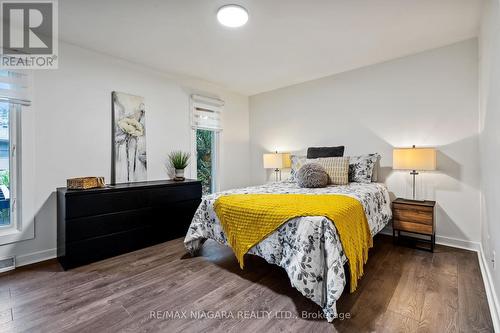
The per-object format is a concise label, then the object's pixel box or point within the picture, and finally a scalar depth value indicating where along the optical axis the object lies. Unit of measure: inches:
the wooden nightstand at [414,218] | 103.0
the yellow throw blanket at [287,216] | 68.9
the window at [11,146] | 94.9
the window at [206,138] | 158.0
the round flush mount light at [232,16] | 82.6
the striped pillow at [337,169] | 120.5
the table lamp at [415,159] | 103.9
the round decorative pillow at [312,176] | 116.0
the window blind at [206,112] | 156.6
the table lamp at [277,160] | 160.8
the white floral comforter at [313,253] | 60.6
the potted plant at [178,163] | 138.3
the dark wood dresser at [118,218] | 93.0
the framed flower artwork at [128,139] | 121.2
